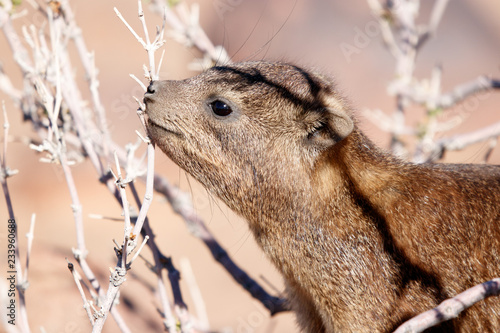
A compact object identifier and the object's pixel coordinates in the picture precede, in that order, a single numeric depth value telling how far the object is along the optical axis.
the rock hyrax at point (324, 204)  6.01
